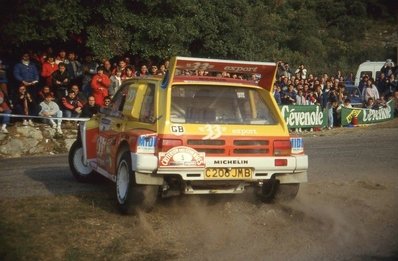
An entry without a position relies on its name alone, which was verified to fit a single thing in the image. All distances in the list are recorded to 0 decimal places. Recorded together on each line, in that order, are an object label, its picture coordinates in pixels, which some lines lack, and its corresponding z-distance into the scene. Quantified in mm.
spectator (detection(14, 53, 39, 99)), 15172
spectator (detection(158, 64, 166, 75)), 16719
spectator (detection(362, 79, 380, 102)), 24498
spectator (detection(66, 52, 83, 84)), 16297
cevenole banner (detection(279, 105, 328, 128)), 19578
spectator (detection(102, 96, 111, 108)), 14371
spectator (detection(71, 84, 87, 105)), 15980
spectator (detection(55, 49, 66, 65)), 16144
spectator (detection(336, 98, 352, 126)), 21953
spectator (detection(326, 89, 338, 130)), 21531
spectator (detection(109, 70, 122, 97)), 15859
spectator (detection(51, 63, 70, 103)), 15648
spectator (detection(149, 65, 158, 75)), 16656
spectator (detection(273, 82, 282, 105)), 20438
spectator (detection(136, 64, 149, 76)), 16594
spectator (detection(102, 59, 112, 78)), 16359
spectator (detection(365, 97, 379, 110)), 23956
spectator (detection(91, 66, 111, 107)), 15578
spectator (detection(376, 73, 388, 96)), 26289
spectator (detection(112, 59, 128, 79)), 16562
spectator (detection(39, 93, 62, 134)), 15375
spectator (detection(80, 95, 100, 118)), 14656
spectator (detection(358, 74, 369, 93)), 24791
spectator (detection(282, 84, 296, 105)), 20812
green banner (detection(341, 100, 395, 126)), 22047
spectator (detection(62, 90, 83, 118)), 15828
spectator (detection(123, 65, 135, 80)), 16562
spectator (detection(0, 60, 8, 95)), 15073
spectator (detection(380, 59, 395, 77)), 26342
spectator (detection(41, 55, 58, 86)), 15695
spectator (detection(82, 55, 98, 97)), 16391
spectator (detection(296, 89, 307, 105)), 21328
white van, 28697
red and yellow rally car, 7070
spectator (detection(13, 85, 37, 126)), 15242
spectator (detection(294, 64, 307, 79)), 23581
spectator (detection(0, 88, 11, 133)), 14641
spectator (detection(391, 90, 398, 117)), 25172
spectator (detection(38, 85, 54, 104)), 15359
